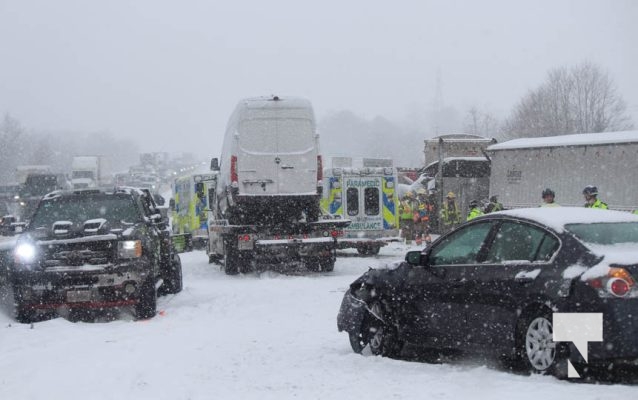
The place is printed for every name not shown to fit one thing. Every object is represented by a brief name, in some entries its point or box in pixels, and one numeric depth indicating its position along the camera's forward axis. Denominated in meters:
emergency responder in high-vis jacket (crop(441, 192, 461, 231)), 26.95
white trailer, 24.55
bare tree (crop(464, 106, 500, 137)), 115.26
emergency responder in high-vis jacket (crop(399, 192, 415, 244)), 27.16
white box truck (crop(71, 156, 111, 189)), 66.50
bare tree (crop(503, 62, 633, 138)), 73.81
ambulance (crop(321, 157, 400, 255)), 22.52
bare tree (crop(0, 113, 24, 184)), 96.94
